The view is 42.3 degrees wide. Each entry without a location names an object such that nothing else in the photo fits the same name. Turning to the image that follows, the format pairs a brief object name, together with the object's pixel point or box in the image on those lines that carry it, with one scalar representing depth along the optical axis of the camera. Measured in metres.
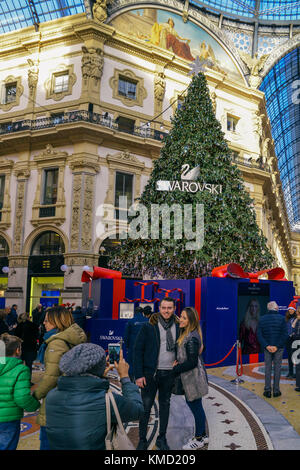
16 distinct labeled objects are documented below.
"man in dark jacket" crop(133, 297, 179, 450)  4.60
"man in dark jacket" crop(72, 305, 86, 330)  10.65
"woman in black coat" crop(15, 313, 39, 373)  8.38
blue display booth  10.27
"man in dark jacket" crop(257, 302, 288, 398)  7.47
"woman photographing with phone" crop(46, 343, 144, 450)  2.55
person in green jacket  3.18
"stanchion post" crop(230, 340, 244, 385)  8.49
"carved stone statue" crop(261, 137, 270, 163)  35.08
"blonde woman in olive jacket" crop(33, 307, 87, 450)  3.40
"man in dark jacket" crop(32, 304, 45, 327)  13.75
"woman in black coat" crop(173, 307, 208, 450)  4.61
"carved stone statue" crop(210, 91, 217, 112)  29.23
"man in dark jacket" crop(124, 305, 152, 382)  7.64
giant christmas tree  13.41
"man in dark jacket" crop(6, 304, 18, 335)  13.68
